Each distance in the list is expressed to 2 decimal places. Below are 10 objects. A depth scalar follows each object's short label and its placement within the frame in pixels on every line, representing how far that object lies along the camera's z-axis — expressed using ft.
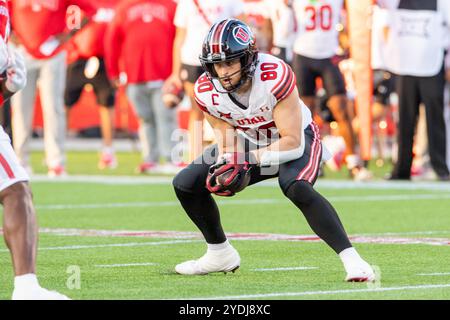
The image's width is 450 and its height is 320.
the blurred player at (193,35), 51.39
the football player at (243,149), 24.43
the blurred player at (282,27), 51.98
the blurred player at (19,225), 20.90
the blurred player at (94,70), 62.64
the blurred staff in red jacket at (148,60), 57.57
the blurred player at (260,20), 51.13
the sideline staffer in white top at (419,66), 50.67
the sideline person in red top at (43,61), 51.83
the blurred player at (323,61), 51.21
